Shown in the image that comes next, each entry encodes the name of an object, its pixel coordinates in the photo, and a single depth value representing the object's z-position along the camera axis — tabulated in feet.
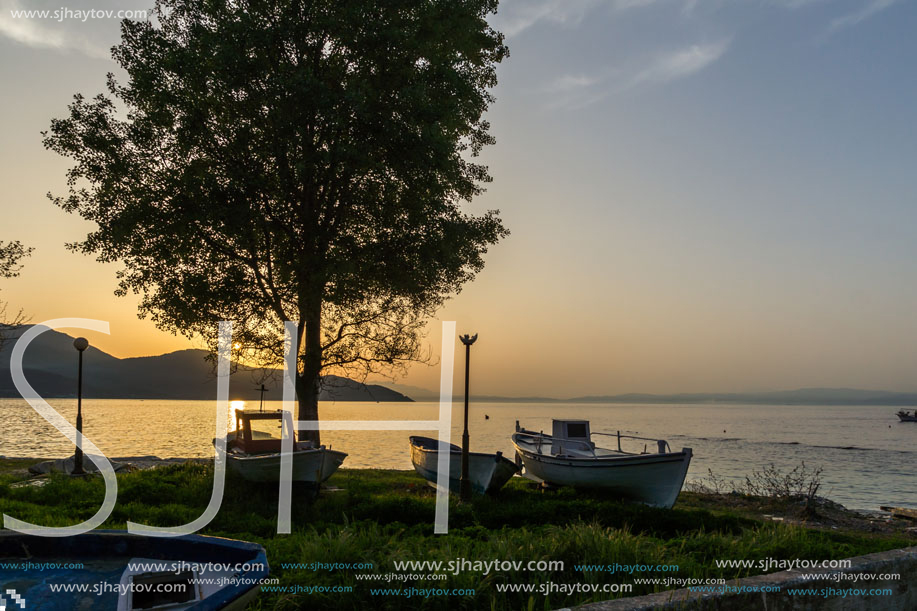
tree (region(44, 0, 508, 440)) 57.62
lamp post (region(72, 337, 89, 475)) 58.59
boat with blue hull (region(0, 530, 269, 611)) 15.16
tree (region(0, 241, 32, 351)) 75.80
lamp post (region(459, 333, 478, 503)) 52.95
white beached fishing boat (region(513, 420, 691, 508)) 52.11
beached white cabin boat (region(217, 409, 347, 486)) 49.49
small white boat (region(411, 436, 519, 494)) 55.57
